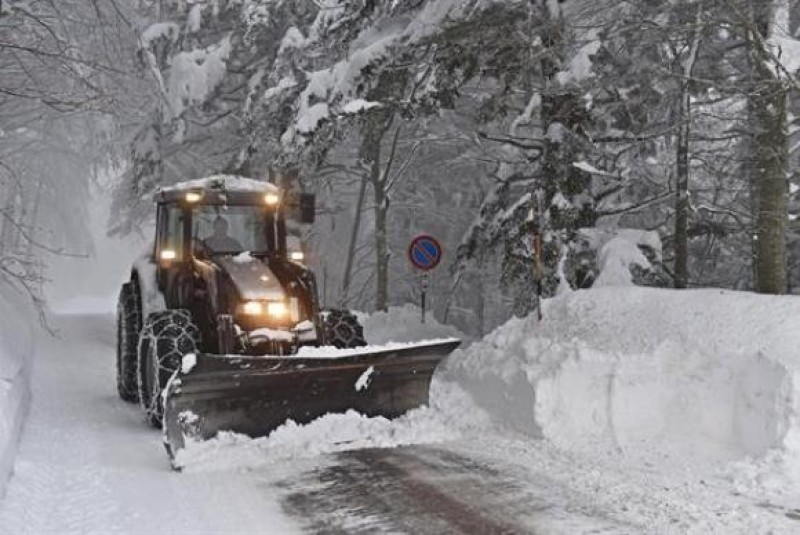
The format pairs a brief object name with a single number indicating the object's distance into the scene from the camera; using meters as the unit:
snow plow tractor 6.71
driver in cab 8.51
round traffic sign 11.16
